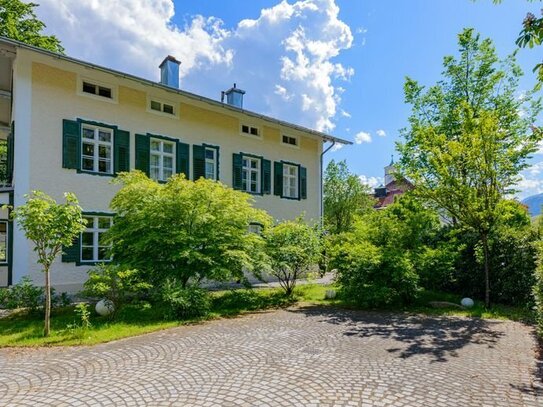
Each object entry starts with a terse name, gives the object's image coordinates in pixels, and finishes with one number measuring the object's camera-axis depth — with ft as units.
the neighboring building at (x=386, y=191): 150.60
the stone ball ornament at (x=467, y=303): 33.83
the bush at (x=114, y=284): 26.84
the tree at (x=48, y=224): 22.29
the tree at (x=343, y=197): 109.70
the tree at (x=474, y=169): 31.50
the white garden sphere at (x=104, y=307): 28.09
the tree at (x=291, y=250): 36.76
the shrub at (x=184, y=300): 28.09
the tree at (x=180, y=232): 31.19
